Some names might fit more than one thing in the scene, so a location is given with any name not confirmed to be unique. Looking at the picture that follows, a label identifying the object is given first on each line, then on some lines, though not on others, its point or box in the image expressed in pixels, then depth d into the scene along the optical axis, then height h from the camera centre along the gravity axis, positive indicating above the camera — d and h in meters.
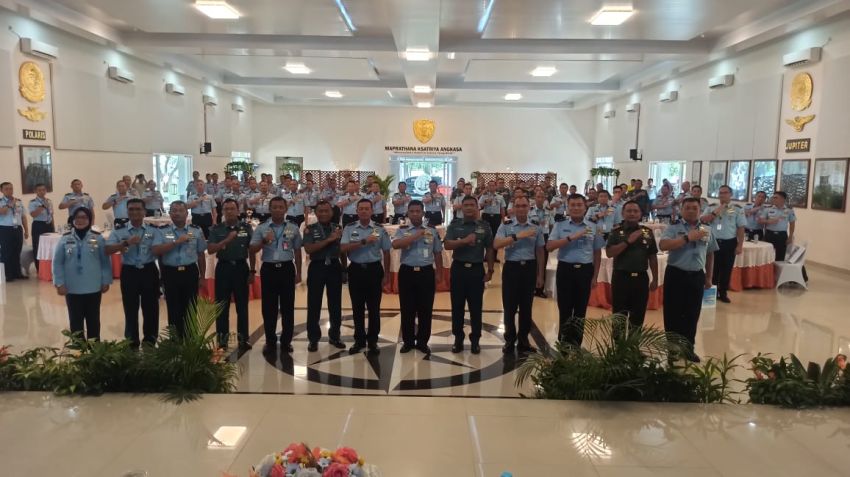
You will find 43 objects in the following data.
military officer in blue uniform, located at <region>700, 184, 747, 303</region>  8.04 -0.73
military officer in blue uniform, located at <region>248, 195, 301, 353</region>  5.38 -0.83
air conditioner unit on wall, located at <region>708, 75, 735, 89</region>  13.12 +2.40
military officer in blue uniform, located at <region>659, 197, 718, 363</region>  5.04 -0.80
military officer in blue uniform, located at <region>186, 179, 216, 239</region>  11.65 -0.66
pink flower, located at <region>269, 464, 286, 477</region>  1.92 -0.99
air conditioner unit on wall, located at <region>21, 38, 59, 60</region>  9.94 +2.19
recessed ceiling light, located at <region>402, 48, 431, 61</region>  11.41 +2.54
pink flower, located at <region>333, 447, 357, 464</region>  1.99 -0.97
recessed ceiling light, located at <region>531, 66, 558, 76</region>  15.00 +2.97
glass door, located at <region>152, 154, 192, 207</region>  15.23 +0.00
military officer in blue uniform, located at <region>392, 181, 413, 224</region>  11.25 -0.50
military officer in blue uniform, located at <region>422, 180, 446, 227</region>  11.45 -0.54
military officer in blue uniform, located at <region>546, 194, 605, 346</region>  5.24 -0.74
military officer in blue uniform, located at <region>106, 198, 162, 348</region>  4.98 -0.82
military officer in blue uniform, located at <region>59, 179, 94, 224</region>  9.65 -0.46
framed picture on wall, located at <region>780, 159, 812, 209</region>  10.96 +0.10
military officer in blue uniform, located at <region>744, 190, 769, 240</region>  9.43 -0.51
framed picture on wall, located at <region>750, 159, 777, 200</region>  11.78 +0.20
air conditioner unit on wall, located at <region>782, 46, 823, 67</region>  10.34 +2.39
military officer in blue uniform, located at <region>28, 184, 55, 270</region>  9.08 -0.66
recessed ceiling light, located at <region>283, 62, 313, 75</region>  15.24 +2.96
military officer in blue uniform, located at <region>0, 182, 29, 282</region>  8.52 -0.89
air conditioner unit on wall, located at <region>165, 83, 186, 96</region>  15.19 +2.30
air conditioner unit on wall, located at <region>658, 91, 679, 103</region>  15.87 +2.45
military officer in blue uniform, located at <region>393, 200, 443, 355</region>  5.38 -0.89
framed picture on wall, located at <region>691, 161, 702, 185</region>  14.66 +0.32
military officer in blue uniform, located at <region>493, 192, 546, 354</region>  5.38 -0.76
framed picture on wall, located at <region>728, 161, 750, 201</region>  12.57 +0.14
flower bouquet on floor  1.94 -1.00
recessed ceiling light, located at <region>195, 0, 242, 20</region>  9.13 +2.75
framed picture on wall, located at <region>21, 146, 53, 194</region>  10.07 +0.08
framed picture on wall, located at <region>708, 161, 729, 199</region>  13.54 +0.21
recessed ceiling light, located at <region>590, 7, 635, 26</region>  9.34 +2.81
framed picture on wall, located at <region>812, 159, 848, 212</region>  9.98 +0.03
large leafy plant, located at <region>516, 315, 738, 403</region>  3.70 -1.24
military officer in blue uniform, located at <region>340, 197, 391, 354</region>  5.37 -0.80
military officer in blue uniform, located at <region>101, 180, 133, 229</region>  10.00 -0.52
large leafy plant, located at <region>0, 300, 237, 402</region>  3.71 -1.29
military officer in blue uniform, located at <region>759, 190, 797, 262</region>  9.14 -0.60
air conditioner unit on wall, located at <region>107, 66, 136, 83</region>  12.56 +2.21
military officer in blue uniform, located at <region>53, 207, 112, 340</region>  4.79 -0.84
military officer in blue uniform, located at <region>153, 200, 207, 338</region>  5.12 -0.80
